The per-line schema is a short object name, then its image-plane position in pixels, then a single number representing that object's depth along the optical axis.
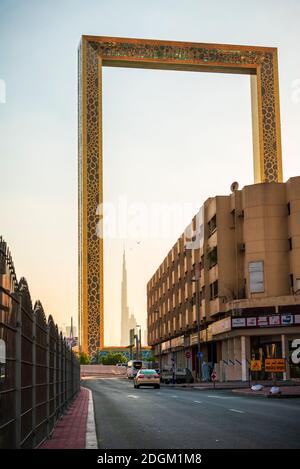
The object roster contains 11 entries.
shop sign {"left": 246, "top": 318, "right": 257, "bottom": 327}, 61.22
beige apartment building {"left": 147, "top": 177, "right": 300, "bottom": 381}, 61.25
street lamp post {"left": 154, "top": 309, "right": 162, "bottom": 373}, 117.50
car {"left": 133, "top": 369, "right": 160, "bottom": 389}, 50.72
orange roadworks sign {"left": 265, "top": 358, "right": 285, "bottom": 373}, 41.88
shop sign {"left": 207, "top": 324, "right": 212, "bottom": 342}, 72.12
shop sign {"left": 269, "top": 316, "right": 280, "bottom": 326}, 60.00
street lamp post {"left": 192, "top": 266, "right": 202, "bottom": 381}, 67.47
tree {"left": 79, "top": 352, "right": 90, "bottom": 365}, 128.05
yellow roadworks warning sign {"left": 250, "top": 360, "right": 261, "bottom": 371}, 47.21
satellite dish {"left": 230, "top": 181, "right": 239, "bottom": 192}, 70.96
